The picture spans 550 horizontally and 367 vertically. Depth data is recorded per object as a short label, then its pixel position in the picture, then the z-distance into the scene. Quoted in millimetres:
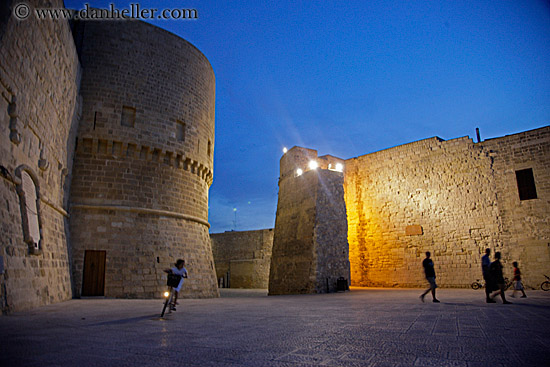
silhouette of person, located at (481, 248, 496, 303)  7645
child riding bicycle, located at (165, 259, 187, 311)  6051
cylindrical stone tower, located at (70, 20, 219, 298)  10953
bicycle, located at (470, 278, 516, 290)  13977
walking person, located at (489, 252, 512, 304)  7410
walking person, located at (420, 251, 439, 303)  8265
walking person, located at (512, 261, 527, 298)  9262
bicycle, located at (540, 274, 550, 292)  12302
